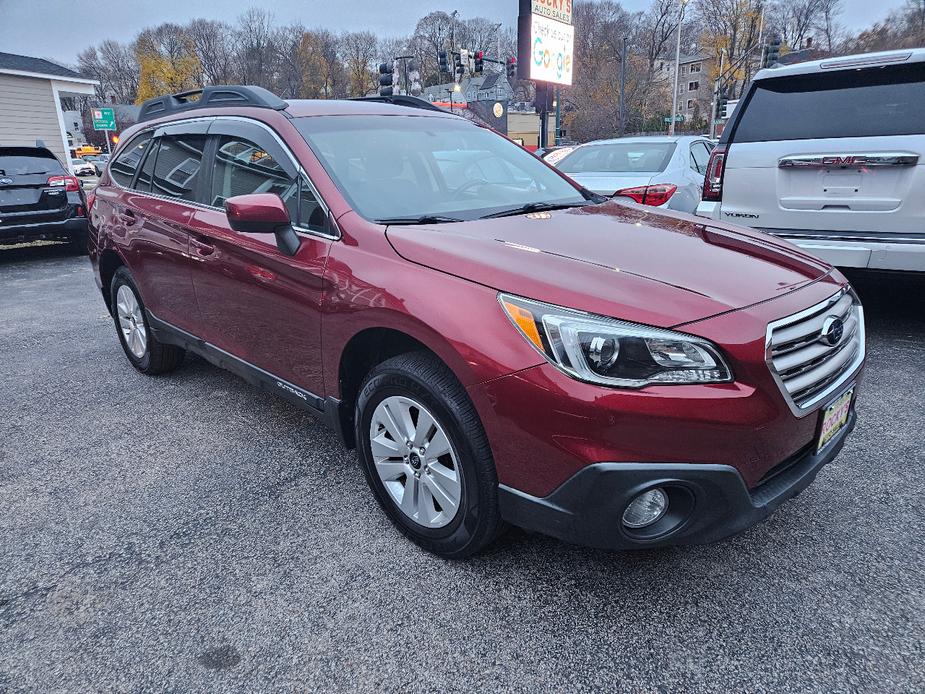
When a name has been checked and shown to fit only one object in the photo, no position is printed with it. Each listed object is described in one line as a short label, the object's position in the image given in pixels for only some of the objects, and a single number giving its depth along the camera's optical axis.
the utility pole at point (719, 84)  56.68
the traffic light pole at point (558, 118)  32.22
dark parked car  9.05
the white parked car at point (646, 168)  6.53
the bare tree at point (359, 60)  91.44
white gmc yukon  4.16
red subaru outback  1.86
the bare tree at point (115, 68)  90.69
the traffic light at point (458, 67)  30.00
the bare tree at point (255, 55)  82.44
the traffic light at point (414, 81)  27.16
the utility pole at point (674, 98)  51.28
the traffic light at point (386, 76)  20.07
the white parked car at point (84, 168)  44.61
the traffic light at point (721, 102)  50.47
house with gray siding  20.45
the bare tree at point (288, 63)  84.88
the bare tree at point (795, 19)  67.88
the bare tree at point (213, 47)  83.94
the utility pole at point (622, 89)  45.62
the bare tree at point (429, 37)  90.19
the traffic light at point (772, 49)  29.59
